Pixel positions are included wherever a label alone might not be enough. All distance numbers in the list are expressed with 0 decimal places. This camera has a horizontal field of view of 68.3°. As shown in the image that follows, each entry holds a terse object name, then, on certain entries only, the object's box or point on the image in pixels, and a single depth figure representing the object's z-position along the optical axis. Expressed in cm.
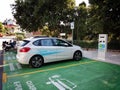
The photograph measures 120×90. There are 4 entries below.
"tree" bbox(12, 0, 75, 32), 1010
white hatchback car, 459
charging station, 574
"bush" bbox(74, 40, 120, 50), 791
